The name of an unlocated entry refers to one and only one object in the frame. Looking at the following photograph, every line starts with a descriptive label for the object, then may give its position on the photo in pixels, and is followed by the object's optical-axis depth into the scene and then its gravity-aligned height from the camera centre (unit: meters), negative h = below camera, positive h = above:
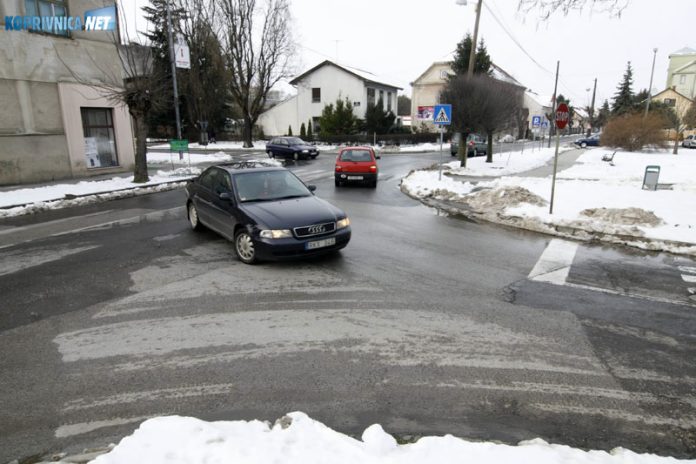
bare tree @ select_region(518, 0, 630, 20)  7.89 +2.25
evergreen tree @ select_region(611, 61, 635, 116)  64.44 +5.70
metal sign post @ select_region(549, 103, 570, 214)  10.63 +0.45
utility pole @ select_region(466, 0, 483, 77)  22.82 +5.32
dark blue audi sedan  7.04 -1.29
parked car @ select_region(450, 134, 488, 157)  34.56 -0.86
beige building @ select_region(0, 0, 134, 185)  16.36 +1.65
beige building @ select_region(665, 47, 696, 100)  73.94 +10.47
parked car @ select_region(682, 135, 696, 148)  43.47 -0.88
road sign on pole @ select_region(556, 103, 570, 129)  10.64 +0.45
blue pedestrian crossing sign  16.81 +0.78
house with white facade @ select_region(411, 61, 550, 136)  57.54 +5.92
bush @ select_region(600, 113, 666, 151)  34.81 +0.10
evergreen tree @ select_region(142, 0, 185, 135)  37.72 +9.44
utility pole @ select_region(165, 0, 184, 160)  24.13 +4.49
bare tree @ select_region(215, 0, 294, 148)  40.03 +7.81
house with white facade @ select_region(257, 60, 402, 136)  50.94 +4.71
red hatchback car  17.55 -1.24
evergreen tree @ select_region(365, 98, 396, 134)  47.66 +1.74
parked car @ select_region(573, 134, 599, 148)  48.29 -0.89
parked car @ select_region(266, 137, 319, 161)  31.41 -0.88
